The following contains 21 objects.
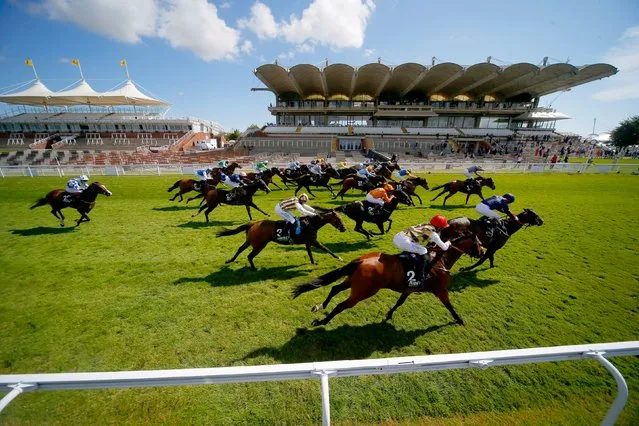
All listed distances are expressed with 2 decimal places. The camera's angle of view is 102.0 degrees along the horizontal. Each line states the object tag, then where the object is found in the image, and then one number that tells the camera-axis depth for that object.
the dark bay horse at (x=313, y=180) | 13.99
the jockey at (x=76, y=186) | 8.57
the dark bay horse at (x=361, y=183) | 12.18
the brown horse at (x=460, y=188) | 11.57
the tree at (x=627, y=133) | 44.56
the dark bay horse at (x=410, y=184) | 10.90
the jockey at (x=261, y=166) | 15.26
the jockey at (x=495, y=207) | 5.97
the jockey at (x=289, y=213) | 5.64
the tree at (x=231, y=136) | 80.38
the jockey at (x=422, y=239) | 3.85
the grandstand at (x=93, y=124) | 46.50
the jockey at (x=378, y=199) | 7.29
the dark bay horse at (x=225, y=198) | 9.25
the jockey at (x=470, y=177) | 11.67
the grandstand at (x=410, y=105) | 44.78
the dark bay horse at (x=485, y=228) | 5.37
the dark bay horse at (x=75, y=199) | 8.62
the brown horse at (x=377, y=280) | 3.76
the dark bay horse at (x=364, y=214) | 7.41
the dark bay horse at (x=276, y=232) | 5.67
